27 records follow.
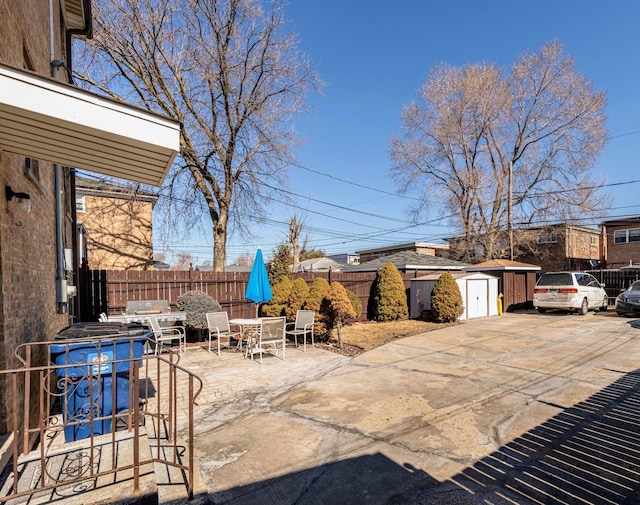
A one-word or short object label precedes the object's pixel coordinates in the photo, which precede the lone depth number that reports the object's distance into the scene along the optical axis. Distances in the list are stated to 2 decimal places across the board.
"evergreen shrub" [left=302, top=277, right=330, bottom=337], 9.46
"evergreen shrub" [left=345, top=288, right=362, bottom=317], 12.87
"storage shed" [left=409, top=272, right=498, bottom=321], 13.64
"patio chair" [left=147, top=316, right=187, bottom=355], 7.07
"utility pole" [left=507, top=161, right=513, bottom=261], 19.19
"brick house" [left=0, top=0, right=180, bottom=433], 2.48
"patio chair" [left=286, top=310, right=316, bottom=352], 8.42
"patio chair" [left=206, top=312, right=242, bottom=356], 8.06
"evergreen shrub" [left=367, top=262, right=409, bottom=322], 13.45
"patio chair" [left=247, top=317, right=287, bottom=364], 7.47
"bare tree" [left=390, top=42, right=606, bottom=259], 22.09
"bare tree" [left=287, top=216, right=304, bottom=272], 24.62
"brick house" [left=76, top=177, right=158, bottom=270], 15.79
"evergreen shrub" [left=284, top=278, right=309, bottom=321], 10.37
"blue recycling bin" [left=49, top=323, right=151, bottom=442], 3.49
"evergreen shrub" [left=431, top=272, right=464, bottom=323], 12.46
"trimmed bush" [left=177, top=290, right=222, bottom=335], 9.28
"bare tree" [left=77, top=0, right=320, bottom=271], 12.82
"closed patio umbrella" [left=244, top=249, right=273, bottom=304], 9.57
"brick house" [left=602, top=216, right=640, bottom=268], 23.69
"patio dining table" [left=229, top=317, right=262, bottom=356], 7.64
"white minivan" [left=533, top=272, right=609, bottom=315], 13.55
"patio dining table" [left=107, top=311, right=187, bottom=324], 7.97
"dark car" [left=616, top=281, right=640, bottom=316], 12.84
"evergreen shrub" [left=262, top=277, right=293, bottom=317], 10.62
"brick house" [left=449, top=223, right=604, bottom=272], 22.66
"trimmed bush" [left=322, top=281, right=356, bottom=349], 9.02
